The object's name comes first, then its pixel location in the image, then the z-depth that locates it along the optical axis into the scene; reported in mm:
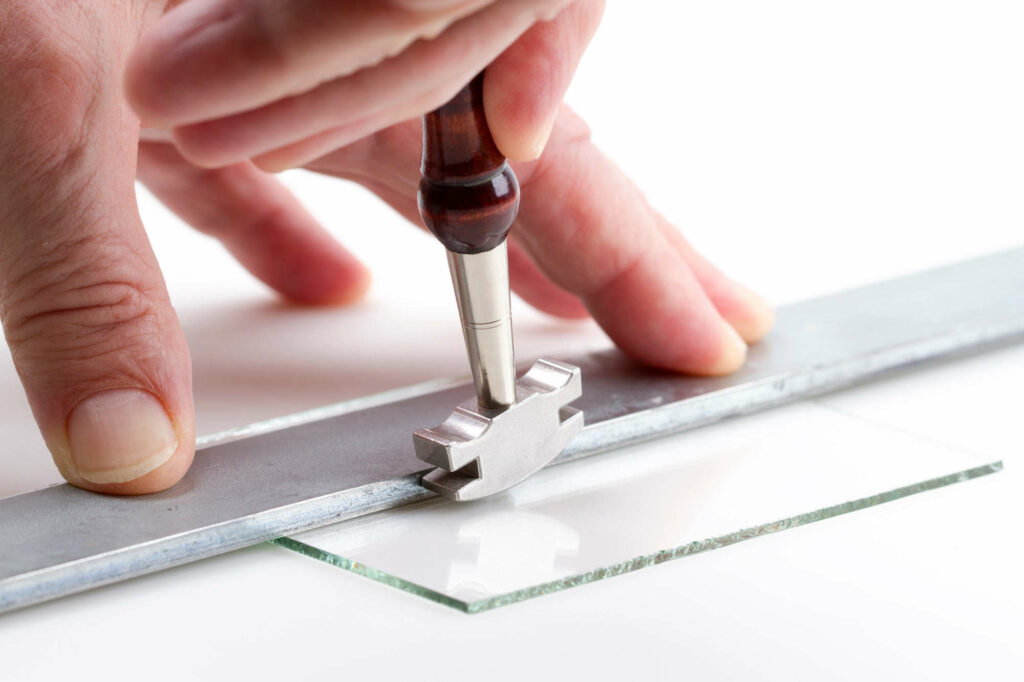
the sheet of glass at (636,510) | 400
